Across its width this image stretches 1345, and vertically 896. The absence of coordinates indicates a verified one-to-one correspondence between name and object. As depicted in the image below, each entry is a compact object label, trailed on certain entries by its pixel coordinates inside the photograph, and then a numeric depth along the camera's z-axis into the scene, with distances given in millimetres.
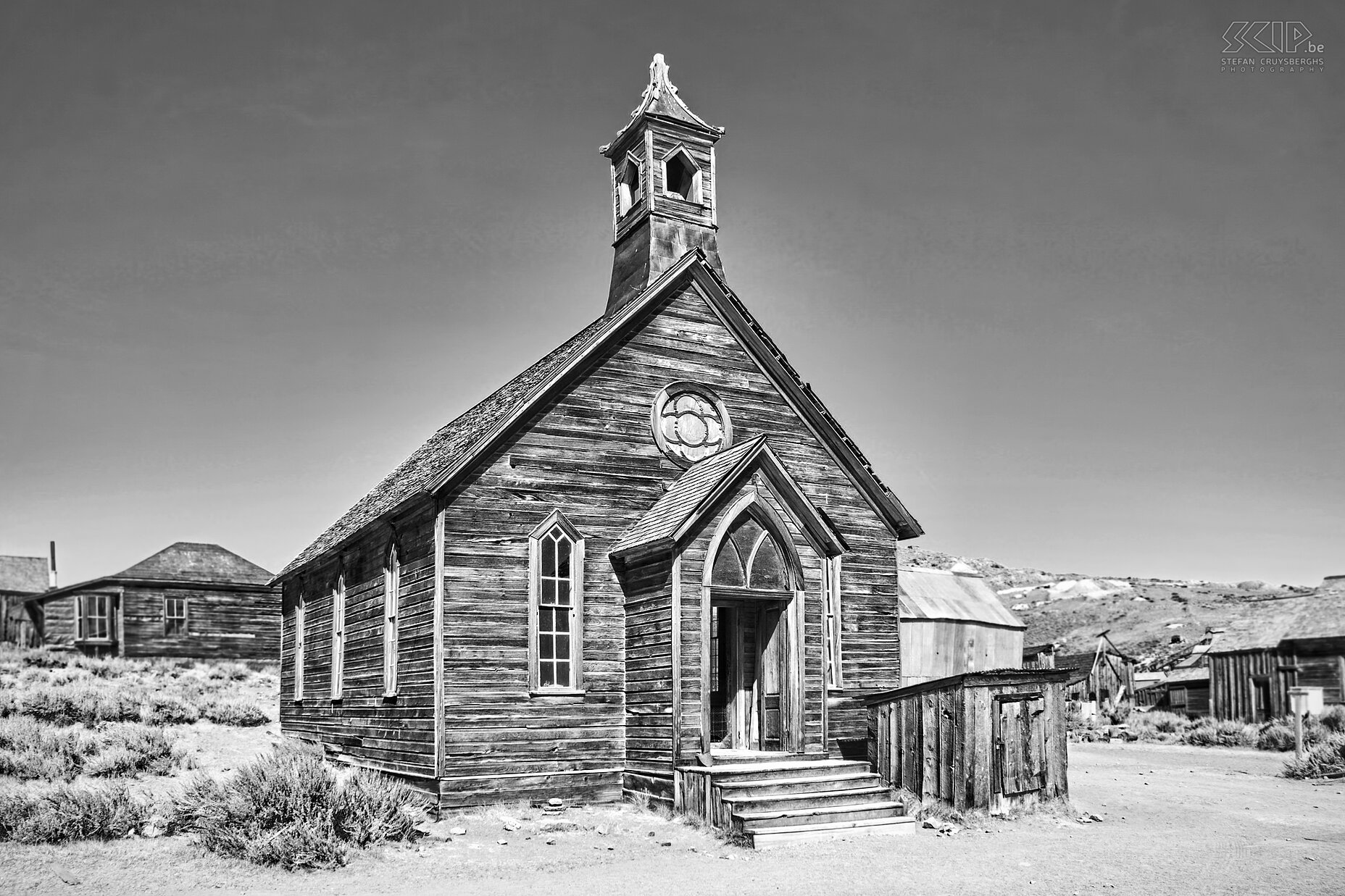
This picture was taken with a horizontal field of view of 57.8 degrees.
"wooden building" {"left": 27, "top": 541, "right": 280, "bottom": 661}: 41438
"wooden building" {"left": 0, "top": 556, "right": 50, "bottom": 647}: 50656
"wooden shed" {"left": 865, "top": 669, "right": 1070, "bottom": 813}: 15844
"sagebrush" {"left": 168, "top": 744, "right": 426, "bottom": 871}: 12789
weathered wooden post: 24297
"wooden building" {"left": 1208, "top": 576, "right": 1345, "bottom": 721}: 37375
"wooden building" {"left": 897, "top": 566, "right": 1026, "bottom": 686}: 35969
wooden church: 16281
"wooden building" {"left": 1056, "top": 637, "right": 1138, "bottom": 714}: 51344
